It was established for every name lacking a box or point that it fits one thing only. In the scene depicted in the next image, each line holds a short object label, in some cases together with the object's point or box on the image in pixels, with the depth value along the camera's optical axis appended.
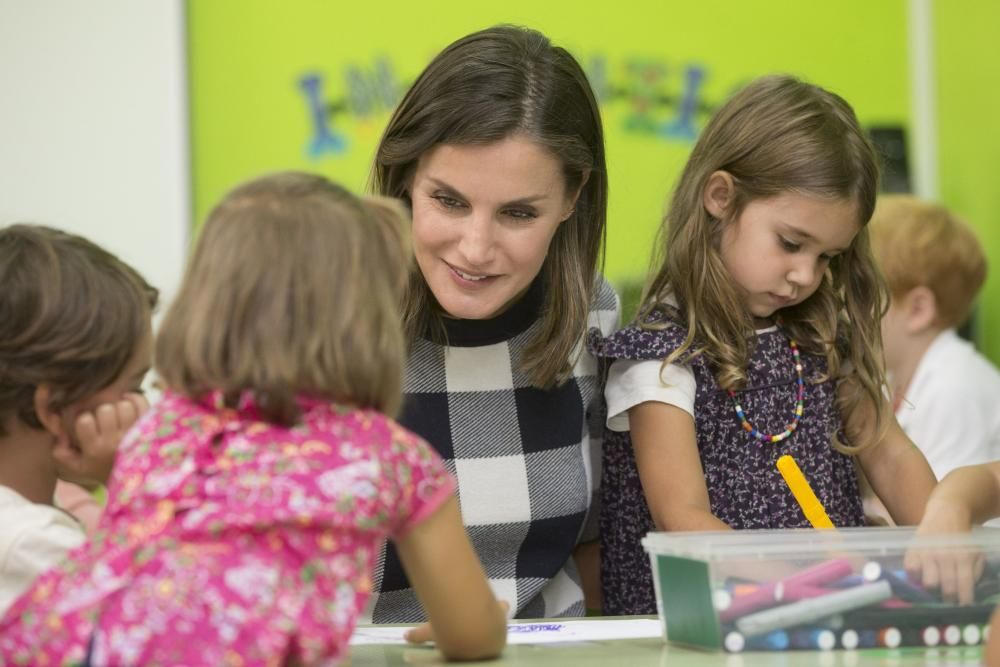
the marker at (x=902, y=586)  3.31
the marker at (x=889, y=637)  3.30
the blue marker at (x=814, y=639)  3.29
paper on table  3.40
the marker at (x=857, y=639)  3.30
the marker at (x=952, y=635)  3.32
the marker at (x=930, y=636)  3.31
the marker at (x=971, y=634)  3.32
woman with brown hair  3.59
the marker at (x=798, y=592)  3.29
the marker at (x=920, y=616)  3.30
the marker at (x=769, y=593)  3.28
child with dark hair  3.36
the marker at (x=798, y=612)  3.28
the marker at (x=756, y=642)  3.29
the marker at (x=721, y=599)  3.27
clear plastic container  3.28
